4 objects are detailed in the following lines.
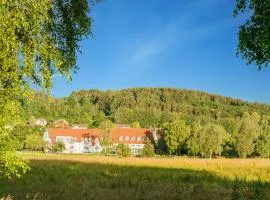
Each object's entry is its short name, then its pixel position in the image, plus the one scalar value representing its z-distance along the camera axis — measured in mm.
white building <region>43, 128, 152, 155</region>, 124541
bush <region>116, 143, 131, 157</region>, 73708
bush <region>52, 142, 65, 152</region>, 100892
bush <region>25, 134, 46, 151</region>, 99743
